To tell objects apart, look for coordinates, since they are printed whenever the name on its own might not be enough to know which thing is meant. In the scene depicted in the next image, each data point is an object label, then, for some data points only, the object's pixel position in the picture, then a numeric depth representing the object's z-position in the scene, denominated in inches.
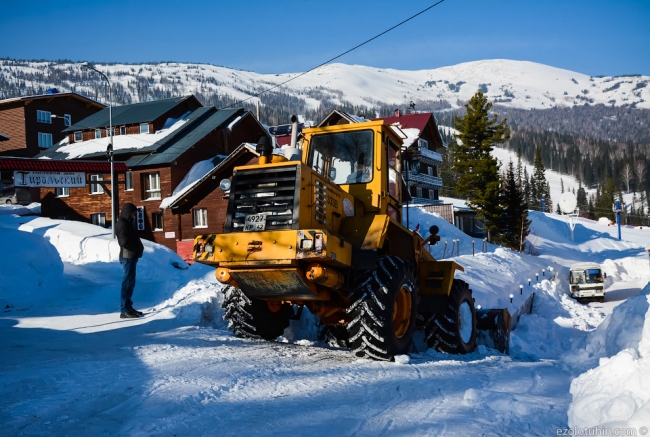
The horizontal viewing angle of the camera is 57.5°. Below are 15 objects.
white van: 1165.1
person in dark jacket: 421.1
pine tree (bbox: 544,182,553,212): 4722.0
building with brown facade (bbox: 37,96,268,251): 1569.6
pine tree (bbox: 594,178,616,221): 4672.7
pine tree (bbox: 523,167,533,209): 4338.6
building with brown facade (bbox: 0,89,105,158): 2218.3
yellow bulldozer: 283.9
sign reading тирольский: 778.2
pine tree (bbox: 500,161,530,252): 1987.0
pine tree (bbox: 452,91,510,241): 1948.8
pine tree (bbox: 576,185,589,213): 5083.7
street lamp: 917.8
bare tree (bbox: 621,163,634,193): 6190.9
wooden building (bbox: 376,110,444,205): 2242.5
